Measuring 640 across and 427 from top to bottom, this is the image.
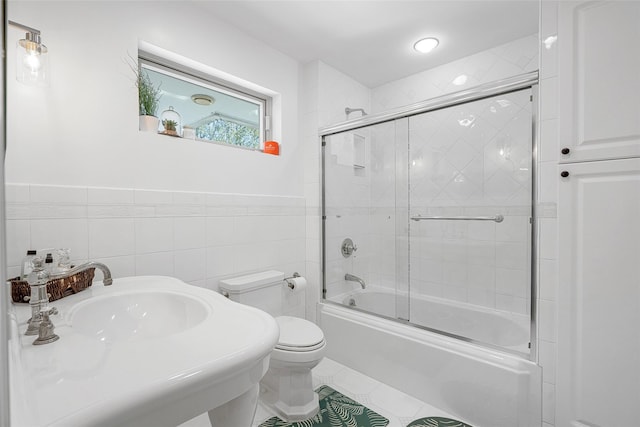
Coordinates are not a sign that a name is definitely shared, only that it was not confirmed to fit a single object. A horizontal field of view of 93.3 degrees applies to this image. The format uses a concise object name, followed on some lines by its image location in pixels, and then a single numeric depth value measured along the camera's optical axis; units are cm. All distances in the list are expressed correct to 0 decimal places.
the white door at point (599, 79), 112
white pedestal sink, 49
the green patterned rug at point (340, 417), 152
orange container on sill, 220
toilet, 154
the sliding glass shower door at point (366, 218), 217
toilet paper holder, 205
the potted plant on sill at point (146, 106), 159
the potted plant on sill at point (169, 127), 170
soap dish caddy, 99
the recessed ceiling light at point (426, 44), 213
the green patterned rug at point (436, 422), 151
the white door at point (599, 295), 114
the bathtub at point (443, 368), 140
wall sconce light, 110
